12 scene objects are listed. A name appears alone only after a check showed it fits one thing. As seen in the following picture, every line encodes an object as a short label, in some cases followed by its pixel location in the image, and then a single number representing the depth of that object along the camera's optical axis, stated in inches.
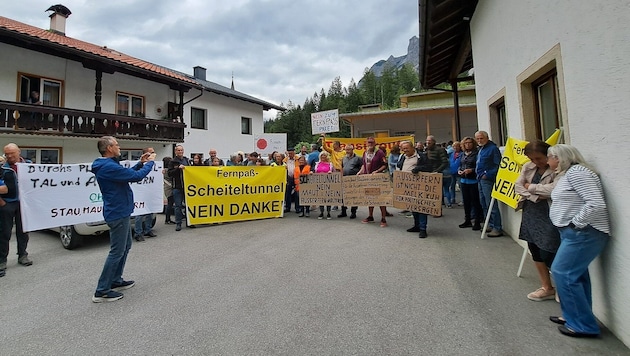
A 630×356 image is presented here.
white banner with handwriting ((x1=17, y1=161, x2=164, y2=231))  205.5
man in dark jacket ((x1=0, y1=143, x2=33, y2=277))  183.5
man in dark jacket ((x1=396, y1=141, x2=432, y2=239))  247.6
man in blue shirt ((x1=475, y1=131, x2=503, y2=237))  223.5
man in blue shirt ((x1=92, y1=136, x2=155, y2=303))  139.6
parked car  225.6
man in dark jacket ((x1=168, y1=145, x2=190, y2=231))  289.0
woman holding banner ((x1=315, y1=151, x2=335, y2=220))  332.8
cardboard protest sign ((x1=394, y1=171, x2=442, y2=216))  236.5
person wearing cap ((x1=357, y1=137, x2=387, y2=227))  290.5
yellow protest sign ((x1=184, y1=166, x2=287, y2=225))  297.7
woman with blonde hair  97.0
